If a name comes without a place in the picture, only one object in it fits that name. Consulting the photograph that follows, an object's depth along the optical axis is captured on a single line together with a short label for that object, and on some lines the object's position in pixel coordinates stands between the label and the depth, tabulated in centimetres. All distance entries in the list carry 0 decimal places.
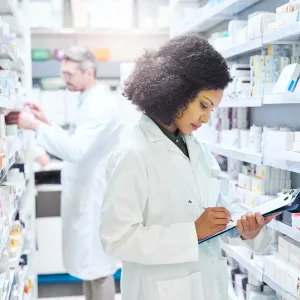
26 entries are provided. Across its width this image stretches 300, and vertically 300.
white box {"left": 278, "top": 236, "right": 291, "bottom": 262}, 239
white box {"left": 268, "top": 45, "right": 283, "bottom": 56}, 258
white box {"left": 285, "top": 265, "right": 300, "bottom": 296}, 218
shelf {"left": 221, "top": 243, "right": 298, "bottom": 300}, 229
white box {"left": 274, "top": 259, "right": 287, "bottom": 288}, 228
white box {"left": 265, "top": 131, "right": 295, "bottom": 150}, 223
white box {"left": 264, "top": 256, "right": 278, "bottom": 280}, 240
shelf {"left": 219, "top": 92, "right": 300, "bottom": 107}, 212
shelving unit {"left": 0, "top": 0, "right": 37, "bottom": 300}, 232
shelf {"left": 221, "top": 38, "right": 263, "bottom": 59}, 249
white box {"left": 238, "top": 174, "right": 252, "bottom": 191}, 282
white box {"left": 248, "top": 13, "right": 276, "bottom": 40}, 243
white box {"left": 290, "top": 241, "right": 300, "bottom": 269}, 228
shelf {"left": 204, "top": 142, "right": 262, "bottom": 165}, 251
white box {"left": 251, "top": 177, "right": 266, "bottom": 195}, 266
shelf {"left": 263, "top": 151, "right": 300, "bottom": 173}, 210
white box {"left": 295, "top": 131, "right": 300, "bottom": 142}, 215
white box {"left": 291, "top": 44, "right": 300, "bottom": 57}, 248
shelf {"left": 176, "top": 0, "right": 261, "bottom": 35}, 298
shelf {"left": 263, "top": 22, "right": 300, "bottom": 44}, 209
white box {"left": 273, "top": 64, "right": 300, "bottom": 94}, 220
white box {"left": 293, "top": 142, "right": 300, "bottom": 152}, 213
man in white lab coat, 354
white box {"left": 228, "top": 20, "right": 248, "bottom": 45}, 294
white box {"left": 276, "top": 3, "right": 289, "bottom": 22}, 224
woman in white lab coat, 170
